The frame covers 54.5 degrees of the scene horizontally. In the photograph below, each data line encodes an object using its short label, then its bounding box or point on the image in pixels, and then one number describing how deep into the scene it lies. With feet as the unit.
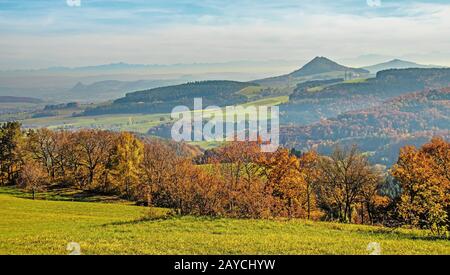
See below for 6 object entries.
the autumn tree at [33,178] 236.63
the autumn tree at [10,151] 273.13
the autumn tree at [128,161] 243.81
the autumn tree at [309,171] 185.06
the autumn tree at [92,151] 263.08
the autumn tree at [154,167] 206.67
